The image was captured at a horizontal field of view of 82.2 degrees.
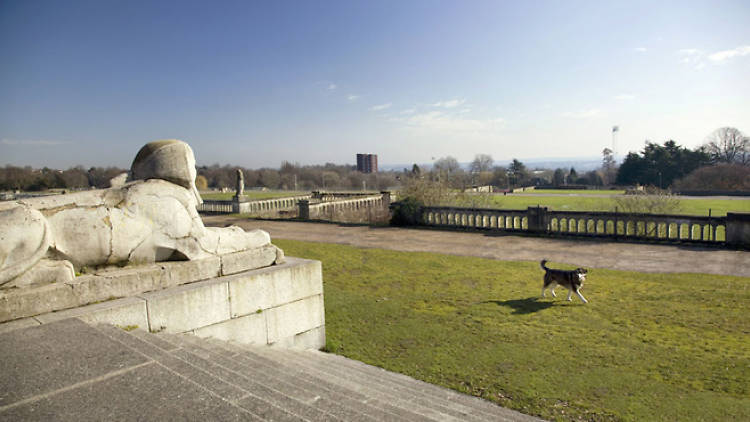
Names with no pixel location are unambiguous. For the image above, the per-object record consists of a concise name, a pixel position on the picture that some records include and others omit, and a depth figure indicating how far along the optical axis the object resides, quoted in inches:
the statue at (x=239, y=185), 1000.4
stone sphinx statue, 150.9
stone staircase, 86.0
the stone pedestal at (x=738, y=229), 442.6
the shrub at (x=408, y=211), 709.9
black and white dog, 275.7
